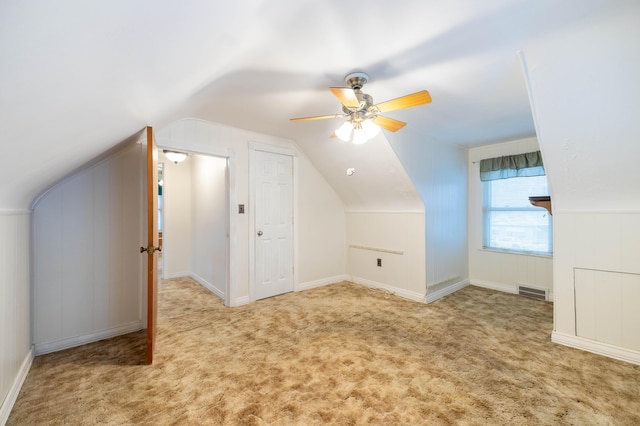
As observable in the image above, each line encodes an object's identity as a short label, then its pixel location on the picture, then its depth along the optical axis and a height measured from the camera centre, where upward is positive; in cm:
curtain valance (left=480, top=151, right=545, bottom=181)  360 +65
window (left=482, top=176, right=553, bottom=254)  368 -7
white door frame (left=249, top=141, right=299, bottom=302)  352 +4
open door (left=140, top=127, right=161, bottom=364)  212 -22
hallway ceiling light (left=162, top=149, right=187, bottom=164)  407 +90
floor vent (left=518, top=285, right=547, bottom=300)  362 -109
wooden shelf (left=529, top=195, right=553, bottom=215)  272 +11
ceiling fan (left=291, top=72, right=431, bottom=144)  185 +77
